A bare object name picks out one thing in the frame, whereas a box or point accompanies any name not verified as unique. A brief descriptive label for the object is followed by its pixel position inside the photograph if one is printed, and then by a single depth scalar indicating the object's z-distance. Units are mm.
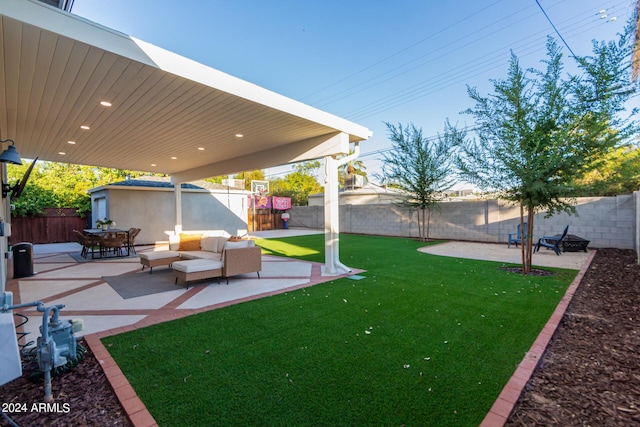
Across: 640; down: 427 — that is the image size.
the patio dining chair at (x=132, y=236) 10181
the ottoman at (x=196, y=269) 5414
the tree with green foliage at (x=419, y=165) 12125
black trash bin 6727
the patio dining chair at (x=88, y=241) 9133
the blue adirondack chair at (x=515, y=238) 10162
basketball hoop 21953
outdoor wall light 4660
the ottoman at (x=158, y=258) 6716
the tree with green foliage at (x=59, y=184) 14102
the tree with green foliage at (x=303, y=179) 33906
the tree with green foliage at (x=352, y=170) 25678
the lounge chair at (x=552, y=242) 8789
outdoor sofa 5588
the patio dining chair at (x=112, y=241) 9062
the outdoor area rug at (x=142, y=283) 5323
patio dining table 9226
